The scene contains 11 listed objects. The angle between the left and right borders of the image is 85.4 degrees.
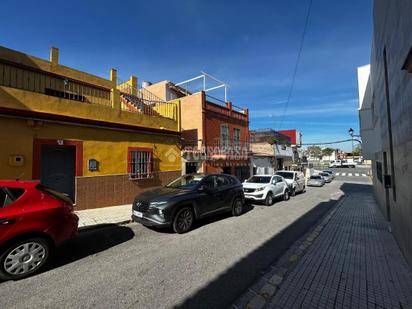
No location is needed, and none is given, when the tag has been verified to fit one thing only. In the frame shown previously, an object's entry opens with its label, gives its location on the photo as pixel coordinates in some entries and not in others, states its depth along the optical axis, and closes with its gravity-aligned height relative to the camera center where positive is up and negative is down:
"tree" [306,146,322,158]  94.20 +4.24
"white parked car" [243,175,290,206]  11.33 -1.38
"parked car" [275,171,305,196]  16.03 -1.38
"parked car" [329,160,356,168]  65.80 -0.72
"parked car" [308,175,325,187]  25.36 -2.20
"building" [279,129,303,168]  36.55 +2.79
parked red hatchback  3.62 -1.06
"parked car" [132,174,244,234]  6.14 -1.17
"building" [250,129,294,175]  22.91 +1.33
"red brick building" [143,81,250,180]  15.12 +2.09
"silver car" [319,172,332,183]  30.92 -2.16
